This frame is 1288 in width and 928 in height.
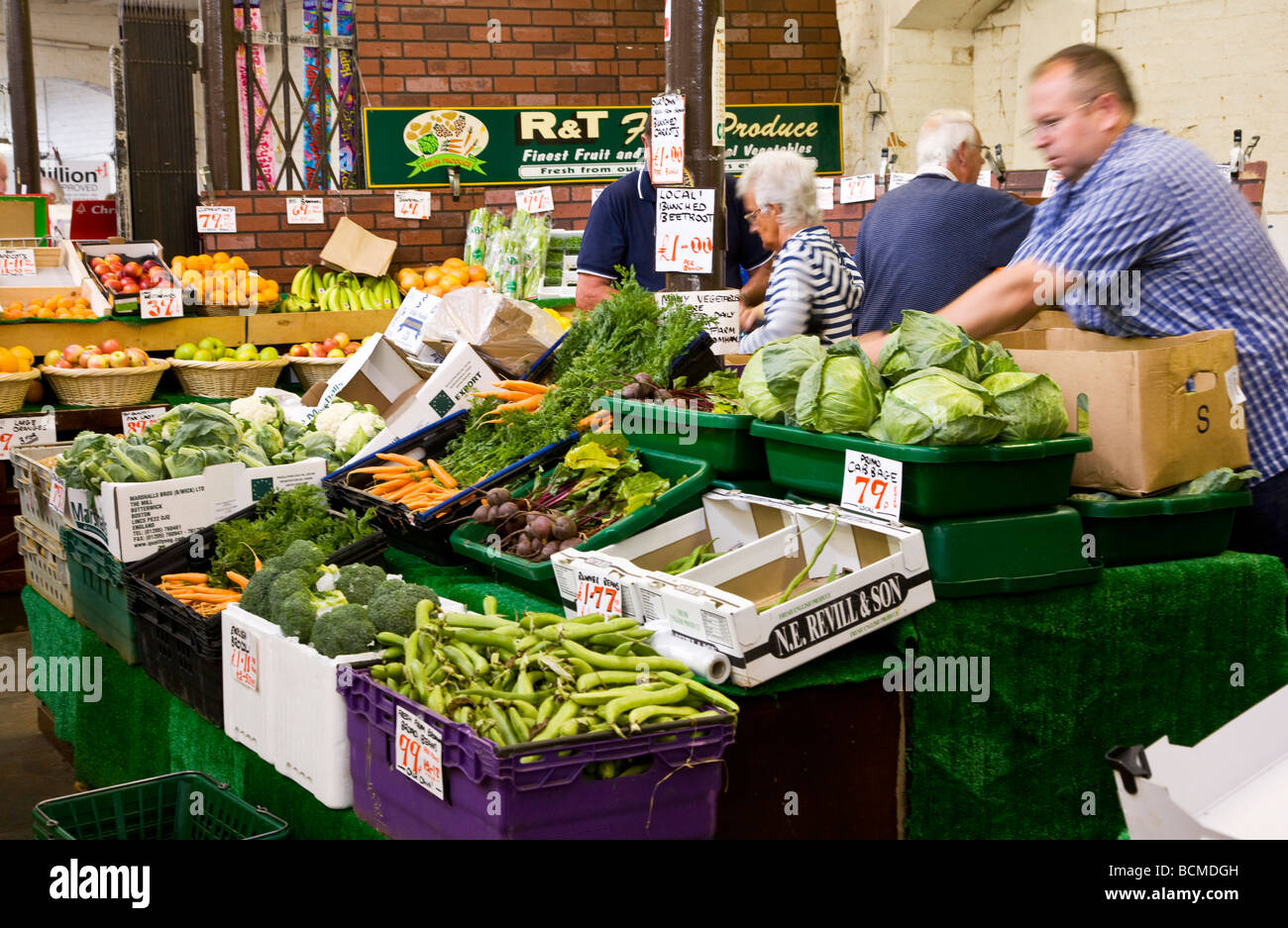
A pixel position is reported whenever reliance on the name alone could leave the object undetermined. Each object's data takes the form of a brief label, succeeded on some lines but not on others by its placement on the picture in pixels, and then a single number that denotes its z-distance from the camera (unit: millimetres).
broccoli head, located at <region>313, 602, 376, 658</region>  2506
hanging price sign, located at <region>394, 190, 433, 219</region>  7934
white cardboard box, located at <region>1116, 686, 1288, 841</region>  1514
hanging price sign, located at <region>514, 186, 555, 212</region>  7602
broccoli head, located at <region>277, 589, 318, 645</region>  2668
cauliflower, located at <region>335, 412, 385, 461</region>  4234
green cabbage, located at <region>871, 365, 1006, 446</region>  2527
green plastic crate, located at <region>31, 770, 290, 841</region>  2426
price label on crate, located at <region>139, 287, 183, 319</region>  6496
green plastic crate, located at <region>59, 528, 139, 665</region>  3621
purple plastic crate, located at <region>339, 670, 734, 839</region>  1965
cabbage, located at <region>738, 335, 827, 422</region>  2830
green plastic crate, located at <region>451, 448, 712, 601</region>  2898
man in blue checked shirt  2861
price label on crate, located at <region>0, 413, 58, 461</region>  6000
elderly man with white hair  4215
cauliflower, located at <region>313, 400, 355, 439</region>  4453
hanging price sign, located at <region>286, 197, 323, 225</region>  7645
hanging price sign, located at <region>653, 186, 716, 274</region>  3779
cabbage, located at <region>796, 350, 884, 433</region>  2703
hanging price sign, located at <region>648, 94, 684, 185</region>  3770
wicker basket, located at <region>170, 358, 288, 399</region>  6363
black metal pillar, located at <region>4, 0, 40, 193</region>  9766
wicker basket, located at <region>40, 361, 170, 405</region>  6098
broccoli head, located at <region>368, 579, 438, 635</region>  2586
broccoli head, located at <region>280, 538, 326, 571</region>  3056
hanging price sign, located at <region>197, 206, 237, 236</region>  7590
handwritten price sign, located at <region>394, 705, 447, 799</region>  2102
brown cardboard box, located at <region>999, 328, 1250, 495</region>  2721
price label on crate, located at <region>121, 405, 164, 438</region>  5874
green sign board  8414
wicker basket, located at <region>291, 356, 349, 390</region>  6449
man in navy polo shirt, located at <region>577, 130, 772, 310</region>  5285
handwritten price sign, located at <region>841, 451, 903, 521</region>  2611
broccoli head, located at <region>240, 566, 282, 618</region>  2912
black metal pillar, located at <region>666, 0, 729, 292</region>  3775
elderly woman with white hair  3775
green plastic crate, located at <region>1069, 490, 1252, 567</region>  2826
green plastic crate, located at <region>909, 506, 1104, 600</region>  2627
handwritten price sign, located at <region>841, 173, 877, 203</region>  7023
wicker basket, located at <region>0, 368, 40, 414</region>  5910
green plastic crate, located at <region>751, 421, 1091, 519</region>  2562
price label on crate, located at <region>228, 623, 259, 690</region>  2787
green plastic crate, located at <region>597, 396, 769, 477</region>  3076
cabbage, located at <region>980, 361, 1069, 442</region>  2605
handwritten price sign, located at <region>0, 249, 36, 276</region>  6730
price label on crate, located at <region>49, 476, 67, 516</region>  4035
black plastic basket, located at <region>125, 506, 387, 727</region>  3035
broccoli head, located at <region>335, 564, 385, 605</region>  2885
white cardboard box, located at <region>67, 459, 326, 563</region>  3562
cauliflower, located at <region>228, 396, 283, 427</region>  4688
